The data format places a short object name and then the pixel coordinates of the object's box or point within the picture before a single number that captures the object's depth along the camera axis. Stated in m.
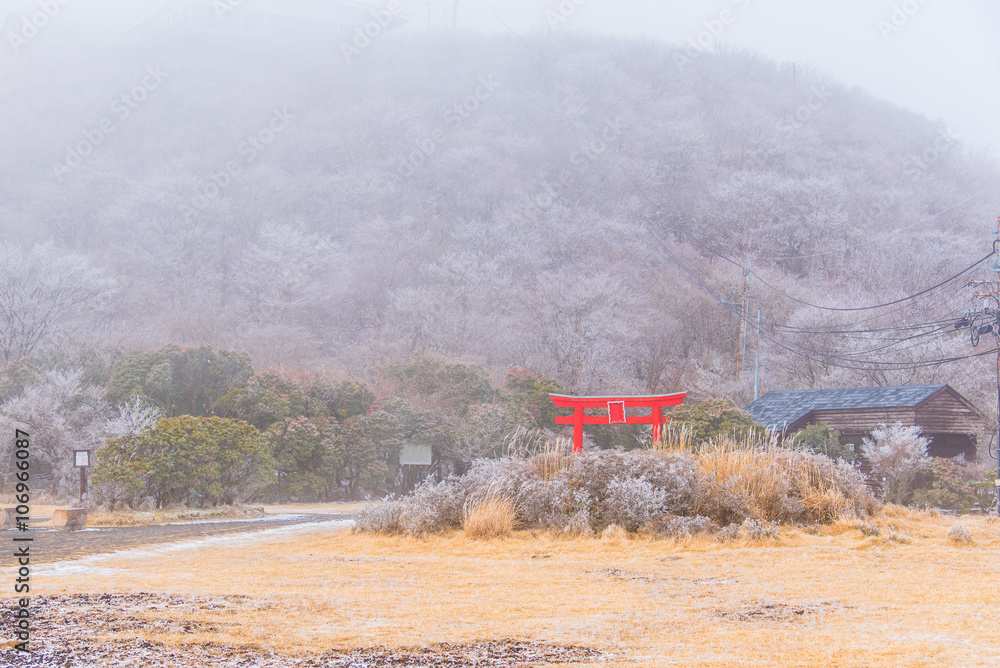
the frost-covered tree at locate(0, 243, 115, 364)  35.59
